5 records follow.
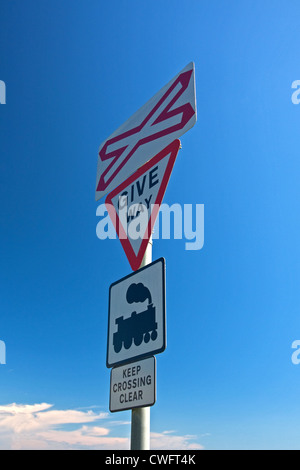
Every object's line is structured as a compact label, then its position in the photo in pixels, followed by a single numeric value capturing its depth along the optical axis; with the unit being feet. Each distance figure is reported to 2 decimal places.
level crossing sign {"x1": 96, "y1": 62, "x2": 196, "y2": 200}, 9.46
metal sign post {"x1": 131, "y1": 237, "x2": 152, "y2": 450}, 6.48
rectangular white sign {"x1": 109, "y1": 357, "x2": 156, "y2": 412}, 6.53
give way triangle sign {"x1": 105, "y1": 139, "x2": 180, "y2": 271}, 8.44
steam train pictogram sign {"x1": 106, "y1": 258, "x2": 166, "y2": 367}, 6.84
